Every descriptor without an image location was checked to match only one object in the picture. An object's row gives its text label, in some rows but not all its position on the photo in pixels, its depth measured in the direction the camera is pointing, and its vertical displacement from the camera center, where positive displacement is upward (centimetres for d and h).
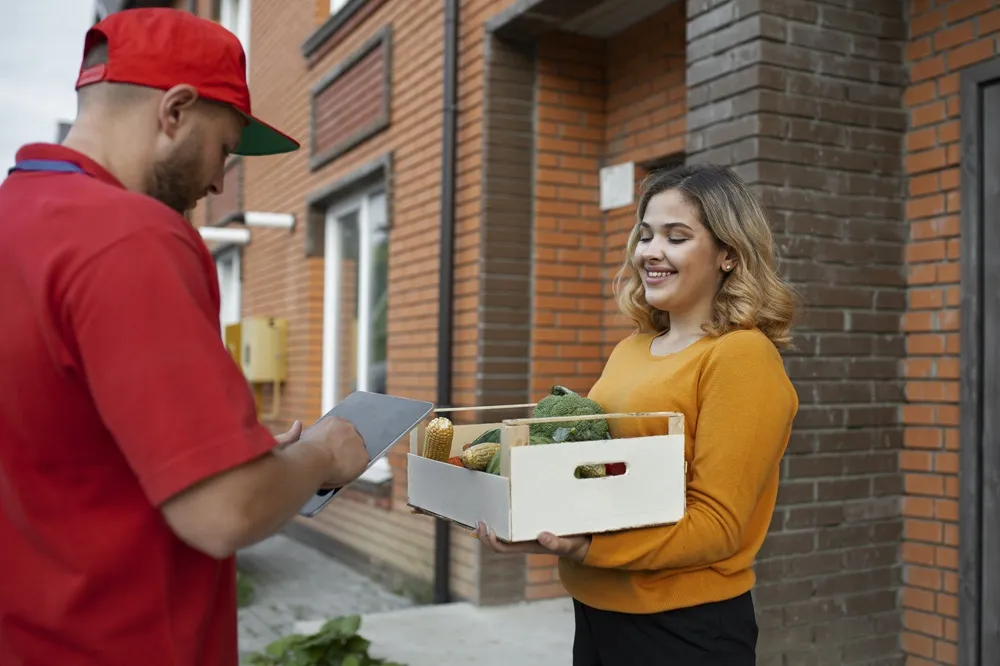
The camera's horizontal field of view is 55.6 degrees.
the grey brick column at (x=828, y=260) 360 +36
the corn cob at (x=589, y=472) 190 -25
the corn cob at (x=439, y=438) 215 -21
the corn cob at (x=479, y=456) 199 -23
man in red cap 123 -7
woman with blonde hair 198 -16
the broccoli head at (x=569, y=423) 202 -16
